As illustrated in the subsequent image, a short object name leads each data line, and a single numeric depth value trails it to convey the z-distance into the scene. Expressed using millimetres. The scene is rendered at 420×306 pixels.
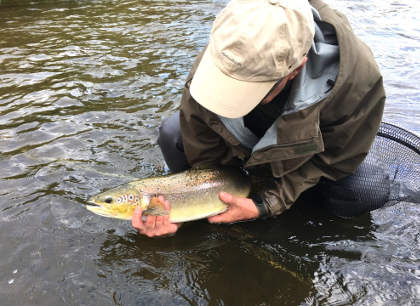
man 552
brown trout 767
